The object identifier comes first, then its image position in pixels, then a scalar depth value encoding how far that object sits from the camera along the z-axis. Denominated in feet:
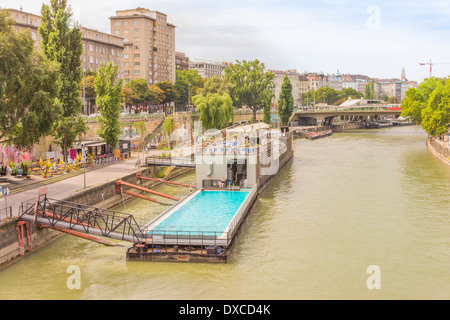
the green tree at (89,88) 270.67
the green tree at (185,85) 377.91
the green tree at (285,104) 365.20
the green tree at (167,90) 345.51
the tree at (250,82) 357.82
